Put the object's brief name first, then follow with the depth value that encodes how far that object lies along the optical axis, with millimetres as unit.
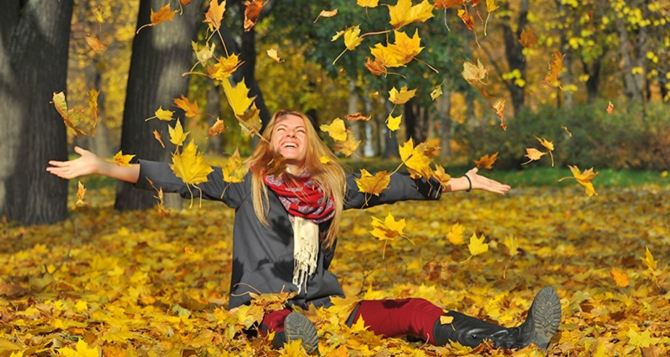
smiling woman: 9437
